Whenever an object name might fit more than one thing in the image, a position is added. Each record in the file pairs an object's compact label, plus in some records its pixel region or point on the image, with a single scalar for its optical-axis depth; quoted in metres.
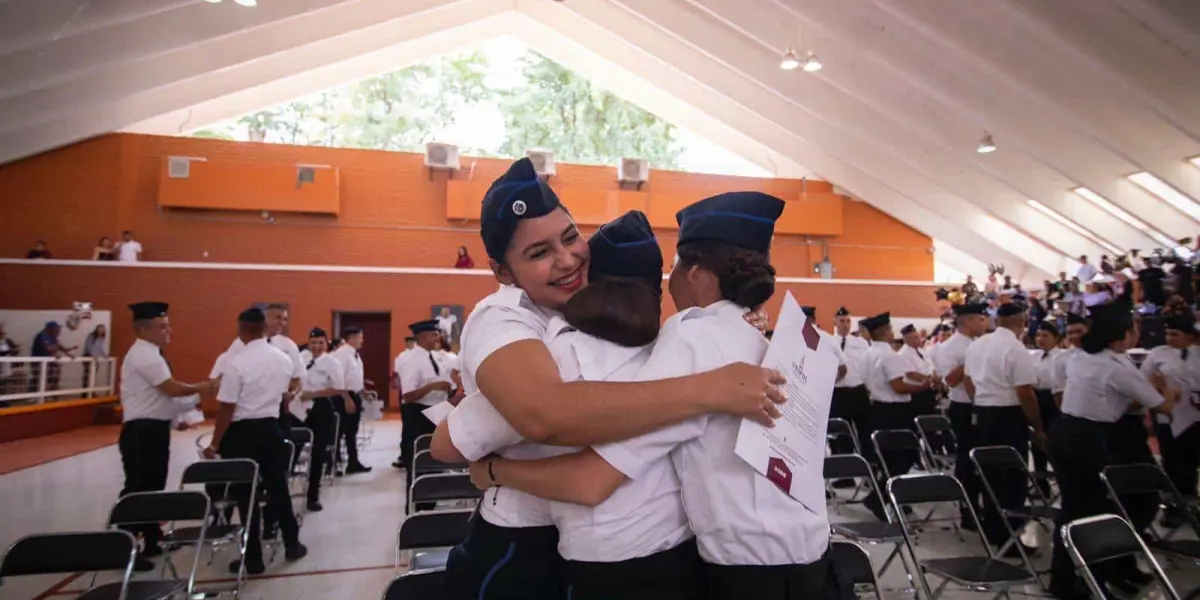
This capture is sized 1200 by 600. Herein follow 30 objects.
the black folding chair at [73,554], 2.55
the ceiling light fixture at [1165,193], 12.23
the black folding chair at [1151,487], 3.44
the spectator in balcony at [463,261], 15.68
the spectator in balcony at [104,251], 13.81
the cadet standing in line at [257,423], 4.57
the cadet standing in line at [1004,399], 4.78
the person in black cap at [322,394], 6.65
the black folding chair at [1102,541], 2.60
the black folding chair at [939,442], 6.13
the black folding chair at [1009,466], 4.25
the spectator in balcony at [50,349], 12.02
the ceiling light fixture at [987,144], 11.50
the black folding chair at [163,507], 3.24
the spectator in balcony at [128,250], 13.89
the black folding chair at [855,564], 2.59
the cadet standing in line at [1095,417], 3.95
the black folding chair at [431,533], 2.86
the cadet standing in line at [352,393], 7.60
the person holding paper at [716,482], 1.07
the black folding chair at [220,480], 3.87
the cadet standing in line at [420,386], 6.95
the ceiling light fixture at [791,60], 10.59
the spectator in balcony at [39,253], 13.64
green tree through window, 20.27
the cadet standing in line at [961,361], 6.29
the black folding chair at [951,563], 3.00
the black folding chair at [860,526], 3.66
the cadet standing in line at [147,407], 4.58
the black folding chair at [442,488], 3.52
